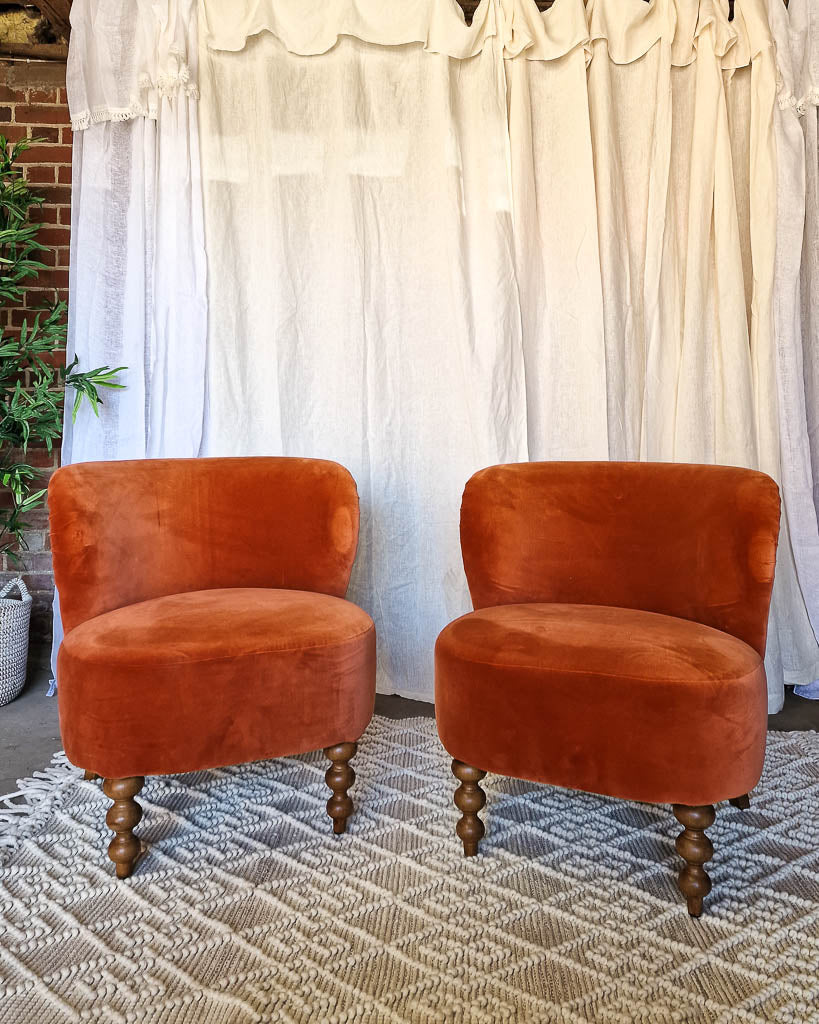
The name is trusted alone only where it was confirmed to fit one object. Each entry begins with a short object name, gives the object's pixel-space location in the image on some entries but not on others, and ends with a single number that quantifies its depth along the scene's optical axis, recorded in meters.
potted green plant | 2.49
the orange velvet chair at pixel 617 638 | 1.32
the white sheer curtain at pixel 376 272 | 2.51
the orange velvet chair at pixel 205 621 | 1.44
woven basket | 2.53
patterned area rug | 1.15
